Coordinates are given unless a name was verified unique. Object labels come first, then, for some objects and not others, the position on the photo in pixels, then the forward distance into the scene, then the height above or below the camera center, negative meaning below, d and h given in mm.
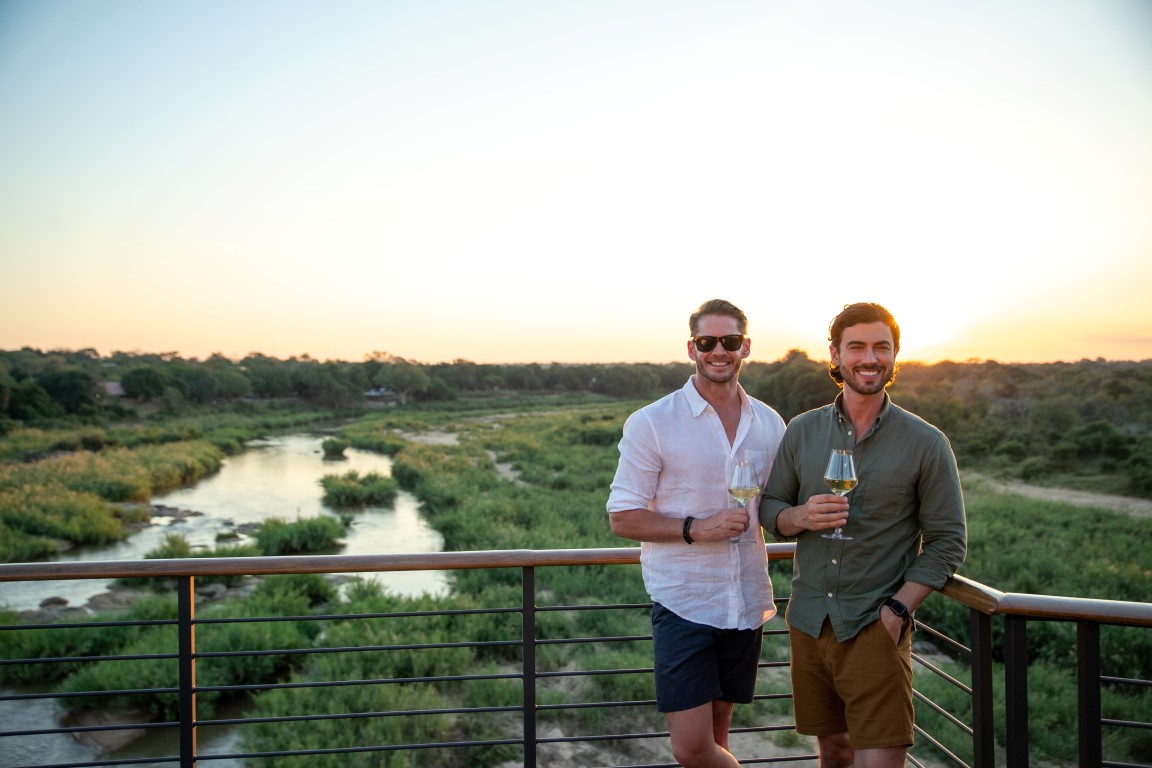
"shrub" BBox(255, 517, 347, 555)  15219 -3354
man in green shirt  1772 -429
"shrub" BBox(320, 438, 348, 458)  35684 -3379
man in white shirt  1928 -456
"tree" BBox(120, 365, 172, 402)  51500 +5
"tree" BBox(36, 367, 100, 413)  44688 -311
